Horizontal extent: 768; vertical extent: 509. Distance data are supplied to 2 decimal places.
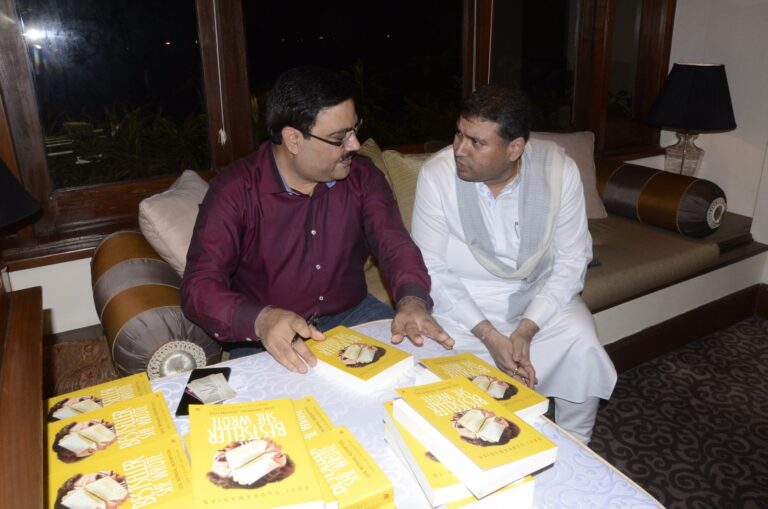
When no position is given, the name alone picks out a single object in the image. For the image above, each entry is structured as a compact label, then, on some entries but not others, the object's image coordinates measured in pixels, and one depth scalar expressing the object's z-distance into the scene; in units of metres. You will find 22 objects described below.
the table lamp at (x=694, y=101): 2.91
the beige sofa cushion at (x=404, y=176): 2.34
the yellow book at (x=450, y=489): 0.82
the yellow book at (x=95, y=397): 1.02
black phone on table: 1.05
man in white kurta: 1.72
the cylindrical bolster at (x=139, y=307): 1.51
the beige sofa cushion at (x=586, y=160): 2.80
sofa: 1.54
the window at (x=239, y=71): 2.03
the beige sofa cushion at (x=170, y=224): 1.78
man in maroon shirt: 1.44
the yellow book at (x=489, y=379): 1.03
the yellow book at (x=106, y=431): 0.89
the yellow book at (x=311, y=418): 0.97
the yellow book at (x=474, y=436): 0.82
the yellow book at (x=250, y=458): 0.78
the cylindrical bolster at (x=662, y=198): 2.61
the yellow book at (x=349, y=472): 0.82
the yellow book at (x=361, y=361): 1.13
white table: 0.88
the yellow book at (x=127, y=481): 0.79
